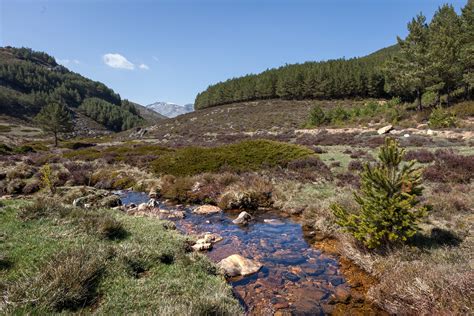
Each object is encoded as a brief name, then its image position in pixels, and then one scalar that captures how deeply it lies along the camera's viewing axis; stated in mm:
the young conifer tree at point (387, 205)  6152
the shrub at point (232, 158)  17438
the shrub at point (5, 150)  31559
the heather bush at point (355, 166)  15355
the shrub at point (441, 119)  26609
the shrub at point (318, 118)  46219
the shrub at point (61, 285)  4031
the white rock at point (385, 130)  29581
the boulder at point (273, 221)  10266
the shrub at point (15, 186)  15002
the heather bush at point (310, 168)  14502
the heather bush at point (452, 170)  11508
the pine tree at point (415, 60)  33844
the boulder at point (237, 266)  6598
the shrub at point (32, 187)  15037
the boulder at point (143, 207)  11773
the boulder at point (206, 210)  11773
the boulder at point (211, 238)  8656
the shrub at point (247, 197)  12328
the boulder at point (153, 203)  12386
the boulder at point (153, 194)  14680
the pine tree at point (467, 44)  30812
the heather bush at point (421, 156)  15049
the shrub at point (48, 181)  13265
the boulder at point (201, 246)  7940
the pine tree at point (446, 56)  31969
